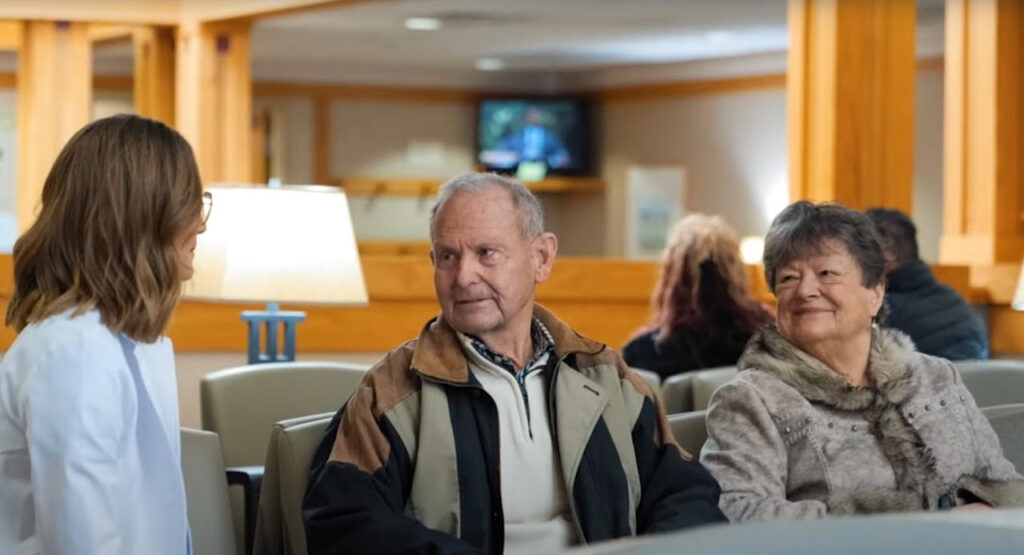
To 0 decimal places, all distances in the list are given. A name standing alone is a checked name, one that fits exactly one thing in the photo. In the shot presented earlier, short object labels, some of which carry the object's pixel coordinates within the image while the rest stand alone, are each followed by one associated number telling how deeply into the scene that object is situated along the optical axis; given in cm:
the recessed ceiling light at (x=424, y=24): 1182
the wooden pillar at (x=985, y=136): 714
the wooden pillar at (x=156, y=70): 1093
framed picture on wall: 1548
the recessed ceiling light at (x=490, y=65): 1538
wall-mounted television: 1646
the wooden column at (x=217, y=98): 1023
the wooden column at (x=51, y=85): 1034
